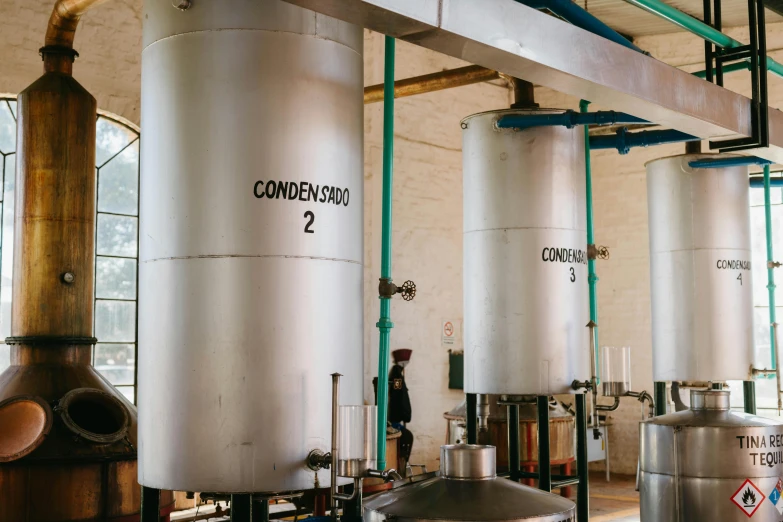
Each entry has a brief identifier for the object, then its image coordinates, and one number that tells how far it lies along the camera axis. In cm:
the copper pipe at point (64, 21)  528
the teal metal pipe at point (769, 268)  800
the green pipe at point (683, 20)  439
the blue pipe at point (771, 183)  837
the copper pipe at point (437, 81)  623
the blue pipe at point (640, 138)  583
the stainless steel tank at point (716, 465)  533
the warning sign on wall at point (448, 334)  1136
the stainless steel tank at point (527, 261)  563
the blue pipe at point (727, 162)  669
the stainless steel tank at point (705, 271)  721
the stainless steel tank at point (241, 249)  320
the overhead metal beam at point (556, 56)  303
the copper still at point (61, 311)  498
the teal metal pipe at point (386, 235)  385
